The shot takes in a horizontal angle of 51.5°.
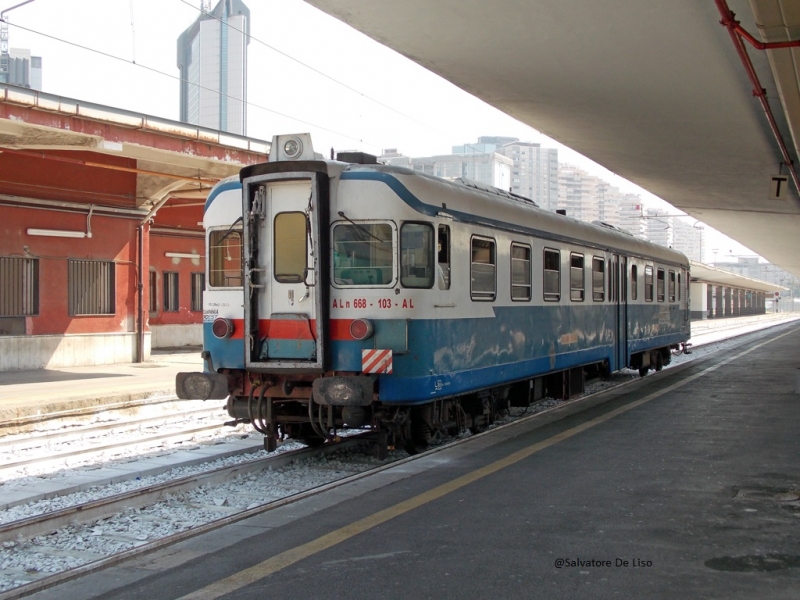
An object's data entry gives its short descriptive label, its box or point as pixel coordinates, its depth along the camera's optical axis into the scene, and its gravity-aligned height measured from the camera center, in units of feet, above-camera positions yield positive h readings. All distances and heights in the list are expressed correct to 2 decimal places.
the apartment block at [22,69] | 568.00 +171.38
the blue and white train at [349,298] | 27.81 +0.27
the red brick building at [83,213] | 55.77 +7.14
